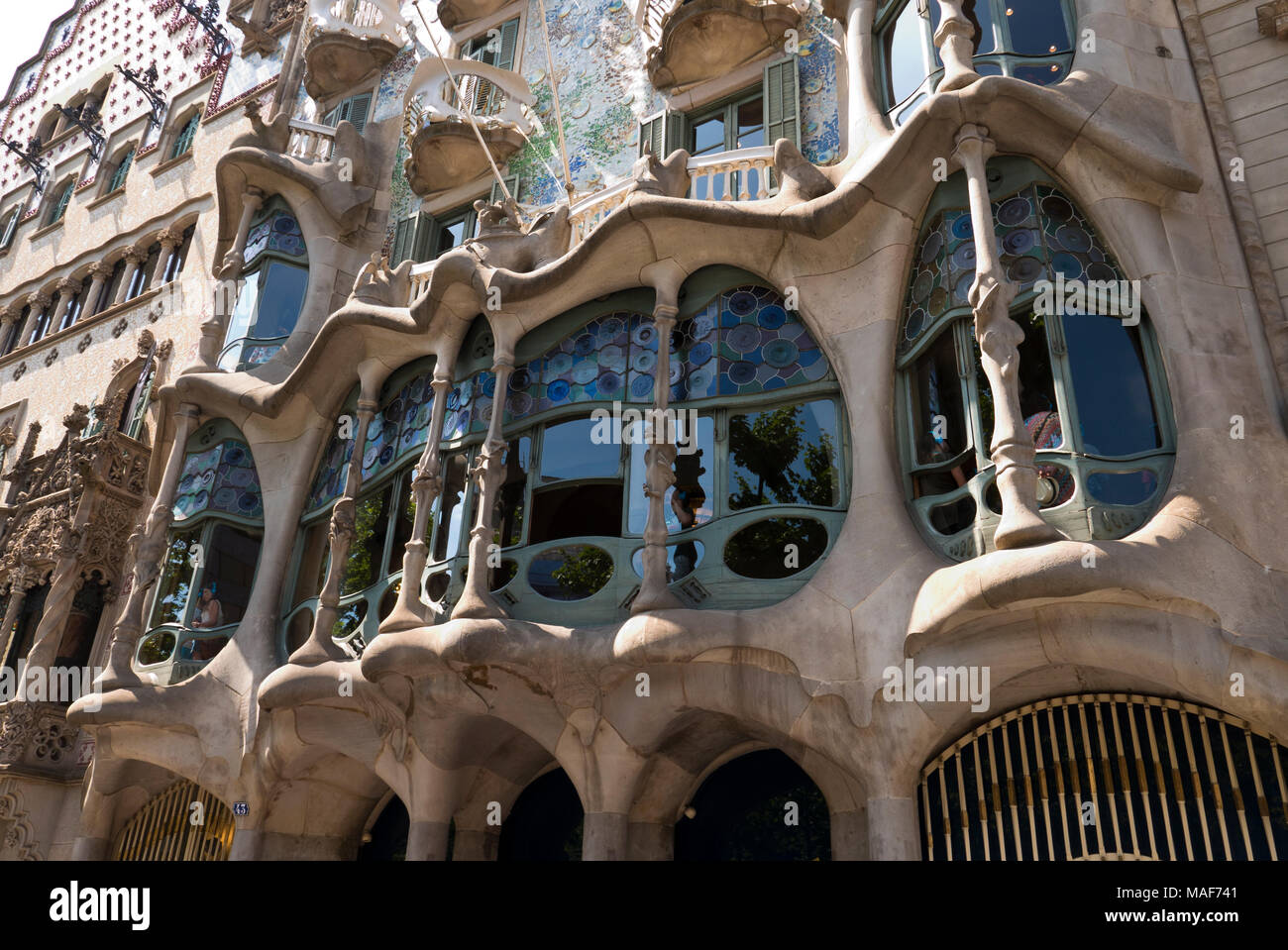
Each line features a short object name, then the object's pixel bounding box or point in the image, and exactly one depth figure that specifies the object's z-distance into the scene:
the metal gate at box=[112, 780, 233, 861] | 11.85
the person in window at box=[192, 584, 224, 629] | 12.43
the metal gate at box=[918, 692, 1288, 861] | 6.86
